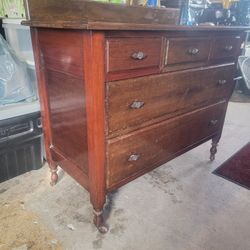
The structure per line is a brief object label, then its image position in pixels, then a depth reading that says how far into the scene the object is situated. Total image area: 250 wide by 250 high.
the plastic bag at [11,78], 1.38
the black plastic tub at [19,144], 1.38
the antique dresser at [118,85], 0.90
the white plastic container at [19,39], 1.51
